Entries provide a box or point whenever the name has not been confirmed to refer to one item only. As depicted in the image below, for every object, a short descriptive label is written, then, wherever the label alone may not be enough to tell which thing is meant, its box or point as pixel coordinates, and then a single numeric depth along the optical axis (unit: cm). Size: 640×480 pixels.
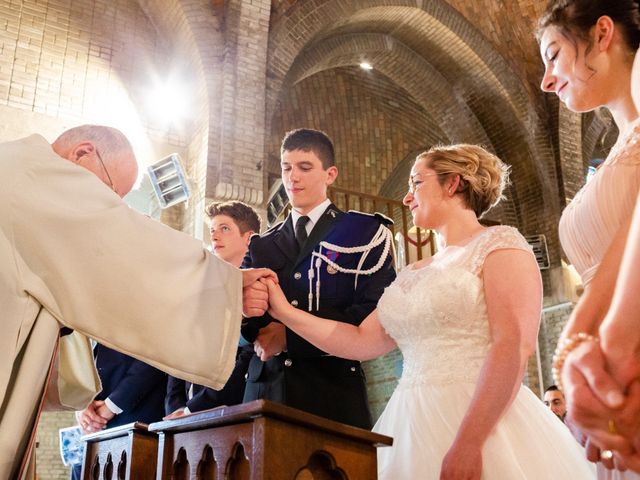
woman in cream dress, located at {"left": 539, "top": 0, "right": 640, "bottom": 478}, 117
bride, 183
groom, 233
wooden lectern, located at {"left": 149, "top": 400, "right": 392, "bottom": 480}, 137
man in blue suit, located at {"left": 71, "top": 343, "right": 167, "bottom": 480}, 333
